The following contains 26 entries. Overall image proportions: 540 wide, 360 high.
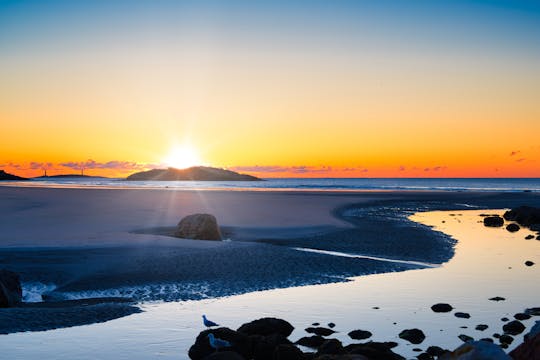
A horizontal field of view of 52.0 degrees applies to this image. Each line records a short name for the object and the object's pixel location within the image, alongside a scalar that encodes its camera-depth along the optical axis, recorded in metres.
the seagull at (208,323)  11.52
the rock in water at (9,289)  13.35
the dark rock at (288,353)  9.25
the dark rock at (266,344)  9.84
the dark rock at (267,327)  11.02
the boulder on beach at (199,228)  25.86
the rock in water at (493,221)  37.72
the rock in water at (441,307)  13.56
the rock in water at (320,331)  11.59
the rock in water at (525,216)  40.00
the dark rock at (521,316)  12.86
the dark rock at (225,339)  9.81
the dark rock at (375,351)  9.12
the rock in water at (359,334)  11.24
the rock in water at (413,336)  11.14
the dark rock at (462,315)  13.00
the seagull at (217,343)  9.55
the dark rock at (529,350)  7.58
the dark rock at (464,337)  11.12
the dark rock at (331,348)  9.33
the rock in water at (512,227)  34.81
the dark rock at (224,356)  8.62
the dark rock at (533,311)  13.38
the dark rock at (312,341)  10.79
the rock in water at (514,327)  11.74
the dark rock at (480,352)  6.78
